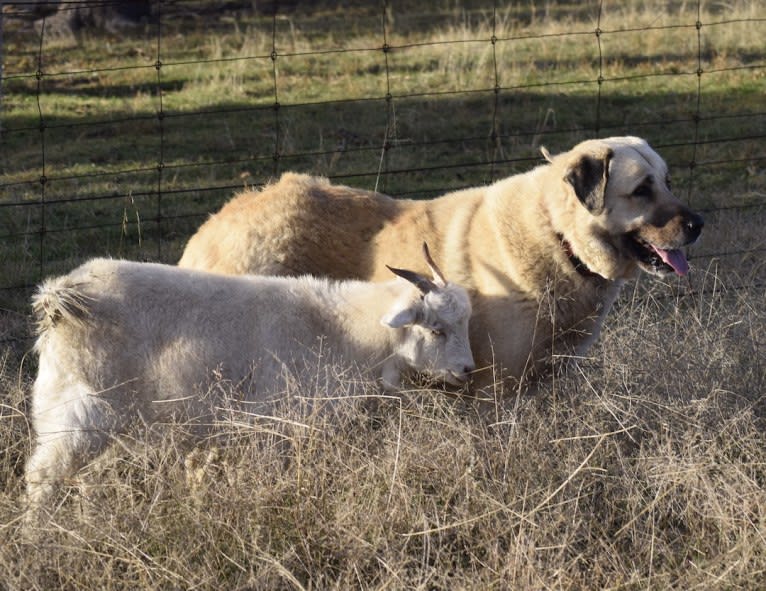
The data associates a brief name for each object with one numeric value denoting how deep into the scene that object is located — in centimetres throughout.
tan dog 1141
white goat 1023
